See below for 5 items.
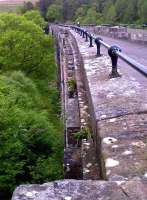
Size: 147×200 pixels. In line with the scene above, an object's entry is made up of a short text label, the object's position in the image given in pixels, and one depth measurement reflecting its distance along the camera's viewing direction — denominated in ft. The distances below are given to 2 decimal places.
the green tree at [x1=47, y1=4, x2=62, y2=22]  428.56
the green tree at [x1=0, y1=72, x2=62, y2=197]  57.41
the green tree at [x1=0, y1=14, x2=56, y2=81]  125.08
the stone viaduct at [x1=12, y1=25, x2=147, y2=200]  8.96
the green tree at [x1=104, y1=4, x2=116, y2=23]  307.78
